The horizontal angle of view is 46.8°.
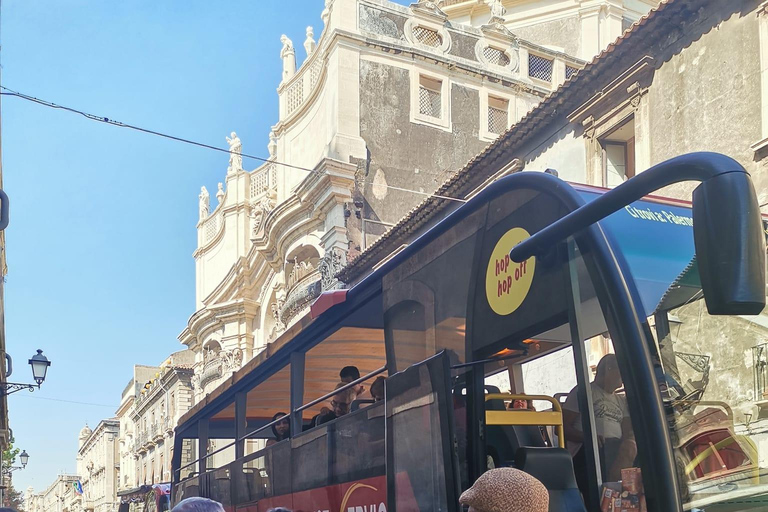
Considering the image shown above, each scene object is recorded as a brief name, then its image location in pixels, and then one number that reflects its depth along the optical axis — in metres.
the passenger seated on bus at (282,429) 7.93
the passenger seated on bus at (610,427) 3.71
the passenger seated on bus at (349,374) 7.25
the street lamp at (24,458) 29.65
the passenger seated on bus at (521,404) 4.91
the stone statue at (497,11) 29.39
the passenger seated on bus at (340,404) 6.97
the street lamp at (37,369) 17.00
